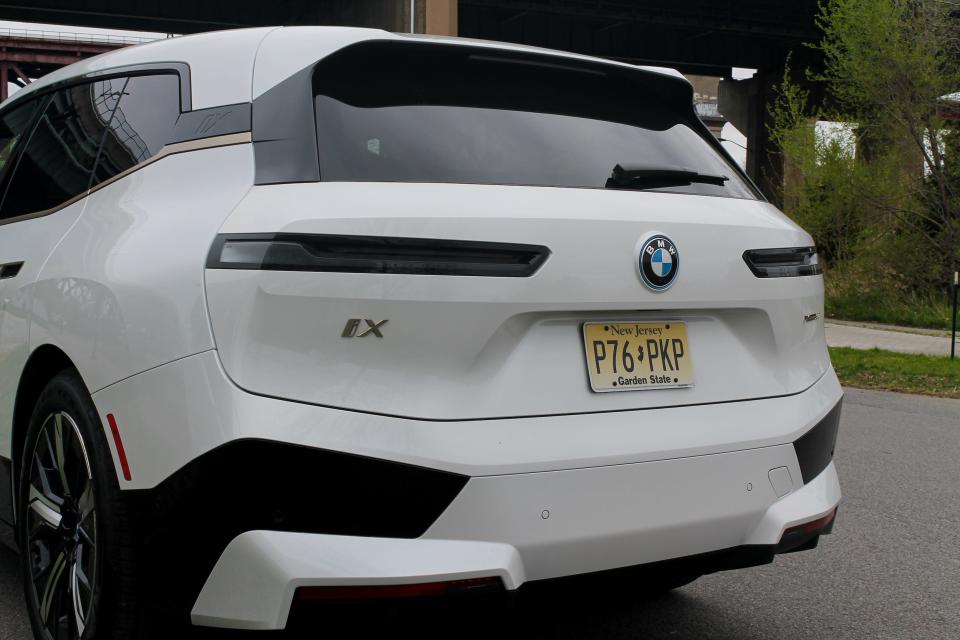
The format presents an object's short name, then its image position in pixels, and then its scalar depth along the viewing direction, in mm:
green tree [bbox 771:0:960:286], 19391
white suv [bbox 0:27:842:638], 2414
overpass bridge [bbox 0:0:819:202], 31969
